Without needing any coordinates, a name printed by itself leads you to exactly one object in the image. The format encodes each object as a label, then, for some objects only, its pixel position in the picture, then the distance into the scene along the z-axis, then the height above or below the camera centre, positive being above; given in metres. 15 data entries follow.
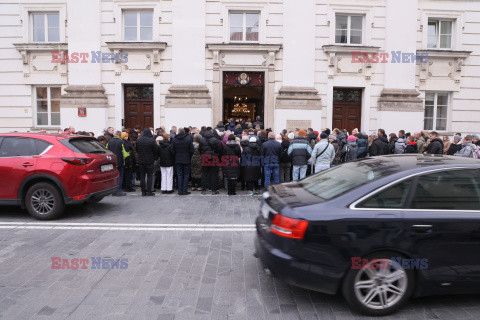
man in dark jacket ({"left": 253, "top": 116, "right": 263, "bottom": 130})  14.37 +0.39
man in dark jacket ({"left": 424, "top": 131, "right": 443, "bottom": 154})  10.34 -0.36
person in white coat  9.80 -0.64
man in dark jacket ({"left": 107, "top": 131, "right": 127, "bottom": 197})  9.89 -0.58
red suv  7.14 -0.94
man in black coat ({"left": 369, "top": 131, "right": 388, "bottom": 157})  11.40 -0.45
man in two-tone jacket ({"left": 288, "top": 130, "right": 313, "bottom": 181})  10.03 -0.64
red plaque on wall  14.48 +0.67
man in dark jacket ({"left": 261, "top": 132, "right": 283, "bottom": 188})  10.12 -0.71
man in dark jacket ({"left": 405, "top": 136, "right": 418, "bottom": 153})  10.75 -0.42
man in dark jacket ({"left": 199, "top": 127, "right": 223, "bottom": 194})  10.23 -0.75
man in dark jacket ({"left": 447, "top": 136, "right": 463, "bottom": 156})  11.10 -0.41
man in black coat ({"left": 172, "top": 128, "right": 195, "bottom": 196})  10.16 -0.69
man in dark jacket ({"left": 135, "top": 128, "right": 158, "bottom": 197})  9.82 -0.79
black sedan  3.57 -1.12
